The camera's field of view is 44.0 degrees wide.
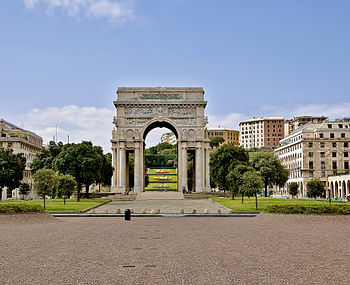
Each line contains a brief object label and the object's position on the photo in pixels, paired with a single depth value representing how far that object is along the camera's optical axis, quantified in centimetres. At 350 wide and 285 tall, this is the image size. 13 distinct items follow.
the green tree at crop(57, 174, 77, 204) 5595
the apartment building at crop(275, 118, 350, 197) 9975
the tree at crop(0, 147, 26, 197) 6694
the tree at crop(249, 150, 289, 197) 8894
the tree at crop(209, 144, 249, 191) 7006
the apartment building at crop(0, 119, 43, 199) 10081
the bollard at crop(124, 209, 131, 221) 3553
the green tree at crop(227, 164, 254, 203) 5732
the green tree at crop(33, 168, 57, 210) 5109
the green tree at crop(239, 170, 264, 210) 4847
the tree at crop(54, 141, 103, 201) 6606
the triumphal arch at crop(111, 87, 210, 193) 8700
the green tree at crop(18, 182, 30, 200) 8728
